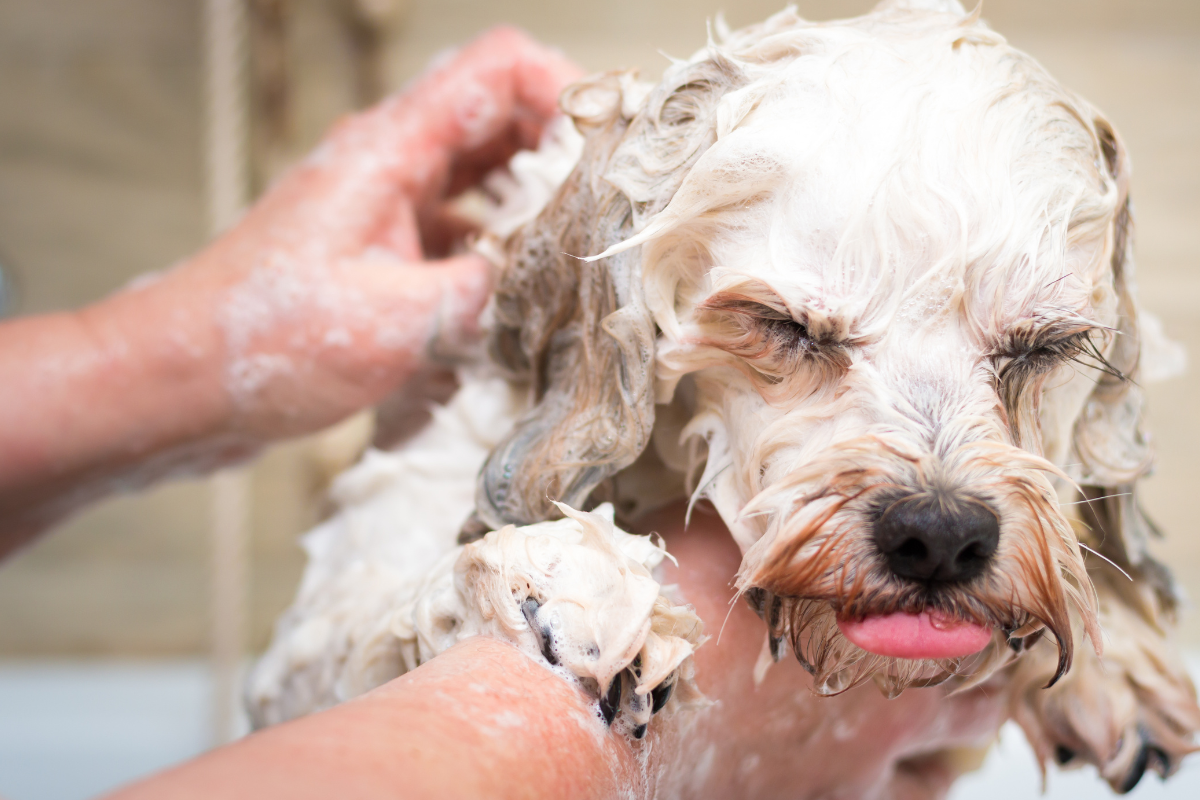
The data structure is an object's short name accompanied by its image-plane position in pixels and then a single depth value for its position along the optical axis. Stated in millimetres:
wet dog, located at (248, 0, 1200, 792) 532
